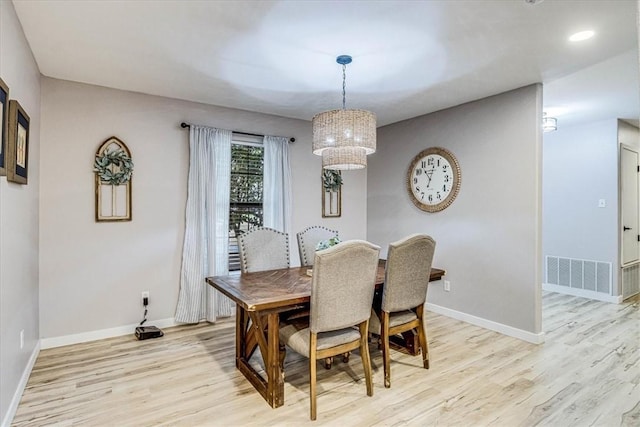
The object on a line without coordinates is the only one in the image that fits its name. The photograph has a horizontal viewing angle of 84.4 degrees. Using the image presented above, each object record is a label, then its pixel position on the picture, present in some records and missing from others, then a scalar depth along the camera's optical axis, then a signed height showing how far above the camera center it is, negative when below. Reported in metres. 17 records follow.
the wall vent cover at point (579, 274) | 4.88 -0.87
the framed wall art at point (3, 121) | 1.89 +0.50
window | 4.27 +0.25
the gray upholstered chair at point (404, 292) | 2.52 -0.58
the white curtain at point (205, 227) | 3.88 -0.16
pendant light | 2.76 +0.63
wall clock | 4.18 +0.43
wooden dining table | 2.26 -0.64
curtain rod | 3.87 +0.97
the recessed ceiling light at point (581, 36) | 2.41 +1.25
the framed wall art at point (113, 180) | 3.44 +0.32
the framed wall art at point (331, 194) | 4.99 +0.29
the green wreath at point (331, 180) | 4.97 +0.47
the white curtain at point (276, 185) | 4.43 +0.35
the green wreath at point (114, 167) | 3.42 +0.45
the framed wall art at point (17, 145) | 2.08 +0.44
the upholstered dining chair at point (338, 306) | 2.17 -0.60
